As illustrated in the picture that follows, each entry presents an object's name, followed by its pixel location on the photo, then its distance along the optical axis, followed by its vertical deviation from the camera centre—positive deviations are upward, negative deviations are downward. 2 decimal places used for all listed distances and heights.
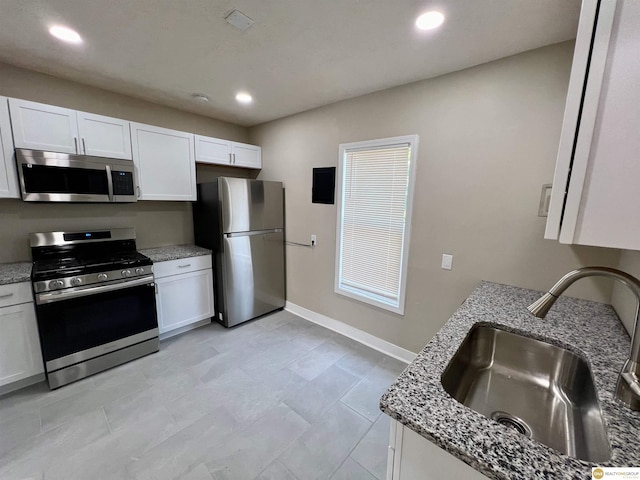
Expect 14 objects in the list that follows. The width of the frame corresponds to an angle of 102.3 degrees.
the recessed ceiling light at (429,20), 1.42 +1.04
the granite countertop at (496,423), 0.60 -0.58
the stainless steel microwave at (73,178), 2.03 +0.17
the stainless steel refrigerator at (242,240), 2.88 -0.46
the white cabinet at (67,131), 2.02 +0.56
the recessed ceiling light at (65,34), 1.60 +1.03
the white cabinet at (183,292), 2.66 -1.00
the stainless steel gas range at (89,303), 1.99 -0.88
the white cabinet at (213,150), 3.02 +0.60
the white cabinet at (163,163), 2.61 +0.39
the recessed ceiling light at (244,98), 2.55 +1.05
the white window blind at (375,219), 2.38 -0.15
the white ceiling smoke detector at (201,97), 2.57 +1.04
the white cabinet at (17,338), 1.88 -1.06
